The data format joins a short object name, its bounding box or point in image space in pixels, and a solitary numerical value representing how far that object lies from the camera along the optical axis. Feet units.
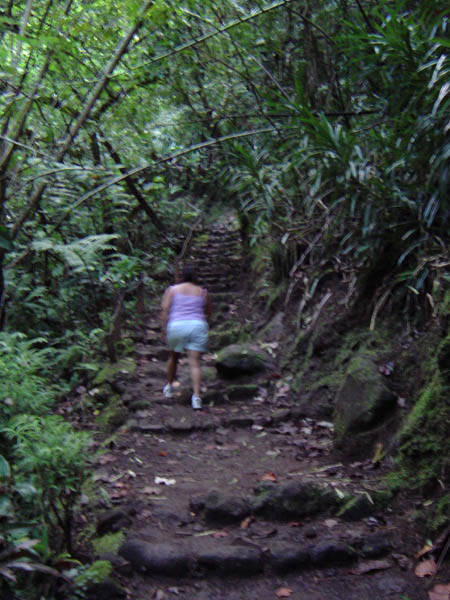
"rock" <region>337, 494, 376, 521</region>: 12.25
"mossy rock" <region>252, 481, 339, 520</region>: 12.49
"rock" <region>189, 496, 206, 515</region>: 12.87
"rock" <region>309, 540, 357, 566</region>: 10.88
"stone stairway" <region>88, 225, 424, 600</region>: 10.52
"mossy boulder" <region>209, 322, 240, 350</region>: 28.84
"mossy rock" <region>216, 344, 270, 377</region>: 23.35
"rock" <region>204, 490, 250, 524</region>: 12.46
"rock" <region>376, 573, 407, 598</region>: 9.88
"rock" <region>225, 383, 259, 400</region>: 22.17
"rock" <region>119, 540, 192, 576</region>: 10.64
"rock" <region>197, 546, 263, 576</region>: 10.75
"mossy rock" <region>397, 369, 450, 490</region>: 11.80
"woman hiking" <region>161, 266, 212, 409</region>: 21.67
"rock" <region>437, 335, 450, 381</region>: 11.86
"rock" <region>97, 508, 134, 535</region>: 11.85
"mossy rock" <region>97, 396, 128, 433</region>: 18.75
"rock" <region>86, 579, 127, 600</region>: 9.32
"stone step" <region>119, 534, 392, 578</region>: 10.71
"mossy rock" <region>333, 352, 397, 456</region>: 14.79
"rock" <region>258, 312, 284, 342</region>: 25.35
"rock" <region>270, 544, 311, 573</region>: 10.82
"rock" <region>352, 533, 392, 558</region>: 10.96
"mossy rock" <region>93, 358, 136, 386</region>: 22.12
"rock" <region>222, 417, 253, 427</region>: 19.35
